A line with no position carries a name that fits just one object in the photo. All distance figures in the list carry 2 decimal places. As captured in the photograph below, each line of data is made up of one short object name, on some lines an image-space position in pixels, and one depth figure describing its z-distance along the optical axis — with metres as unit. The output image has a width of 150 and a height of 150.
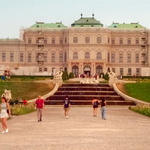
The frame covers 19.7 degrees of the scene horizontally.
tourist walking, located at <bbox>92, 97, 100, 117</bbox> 30.41
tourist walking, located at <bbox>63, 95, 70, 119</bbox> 28.88
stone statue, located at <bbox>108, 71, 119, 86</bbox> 53.97
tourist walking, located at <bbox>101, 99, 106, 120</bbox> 27.42
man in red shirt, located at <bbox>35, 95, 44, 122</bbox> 26.29
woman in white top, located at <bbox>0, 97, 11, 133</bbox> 19.27
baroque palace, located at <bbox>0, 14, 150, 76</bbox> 108.19
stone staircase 44.82
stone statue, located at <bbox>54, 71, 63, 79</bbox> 54.17
